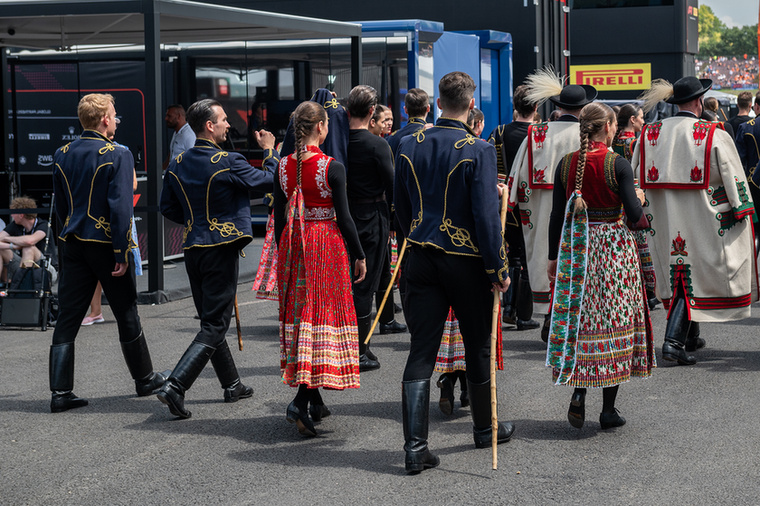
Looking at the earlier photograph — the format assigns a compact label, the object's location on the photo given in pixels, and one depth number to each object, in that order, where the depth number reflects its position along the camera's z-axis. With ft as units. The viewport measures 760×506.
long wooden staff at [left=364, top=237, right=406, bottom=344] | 22.84
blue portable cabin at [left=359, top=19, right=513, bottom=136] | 47.73
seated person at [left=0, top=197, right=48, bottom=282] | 30.76
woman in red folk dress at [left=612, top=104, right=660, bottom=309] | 28.96
